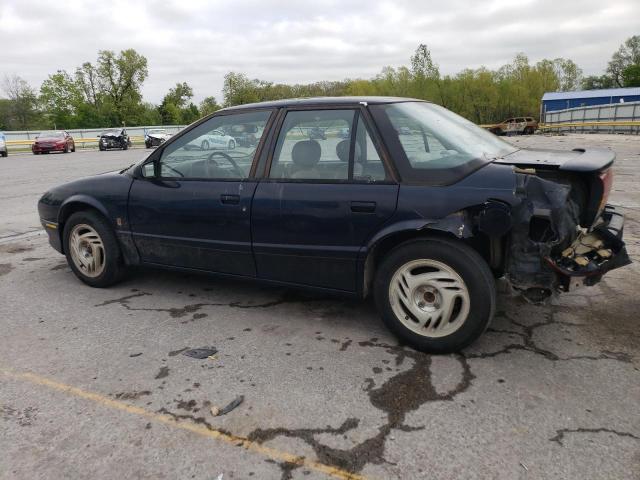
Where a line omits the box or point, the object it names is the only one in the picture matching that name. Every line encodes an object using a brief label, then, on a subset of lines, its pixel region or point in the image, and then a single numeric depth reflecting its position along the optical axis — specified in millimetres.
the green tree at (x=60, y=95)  69188
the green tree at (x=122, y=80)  71125
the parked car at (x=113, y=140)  32344
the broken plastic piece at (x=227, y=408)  2536
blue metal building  58406
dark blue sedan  2961
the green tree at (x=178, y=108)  78312
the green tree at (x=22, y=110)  61969
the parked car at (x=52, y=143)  28891
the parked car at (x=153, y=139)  35694
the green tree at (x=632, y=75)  84125
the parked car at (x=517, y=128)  42822
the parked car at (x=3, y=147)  26906
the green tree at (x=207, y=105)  79744
